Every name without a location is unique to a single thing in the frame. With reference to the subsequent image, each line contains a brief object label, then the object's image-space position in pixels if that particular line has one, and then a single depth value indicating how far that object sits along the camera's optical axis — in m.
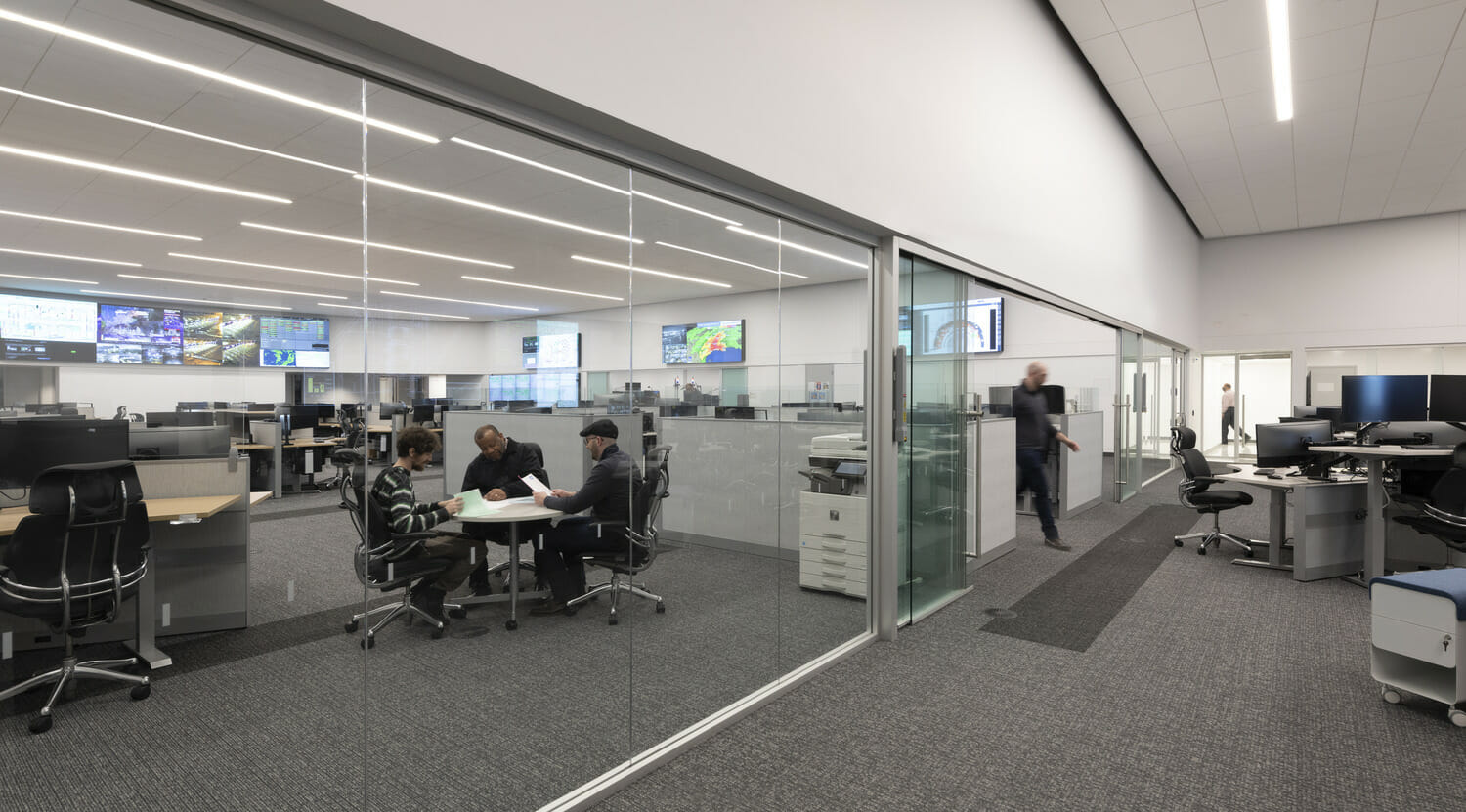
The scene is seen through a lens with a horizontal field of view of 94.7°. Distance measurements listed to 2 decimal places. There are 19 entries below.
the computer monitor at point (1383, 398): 6.06
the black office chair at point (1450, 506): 4.34
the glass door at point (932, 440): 4.20
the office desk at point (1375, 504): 4.78
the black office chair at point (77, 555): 2.57
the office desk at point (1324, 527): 5.14
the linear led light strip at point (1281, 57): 5.58
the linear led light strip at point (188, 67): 1.37
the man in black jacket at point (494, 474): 2.21
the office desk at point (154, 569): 2.93
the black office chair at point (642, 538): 2.60
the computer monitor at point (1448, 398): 5.93
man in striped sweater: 1.92
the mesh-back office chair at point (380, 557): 1.89
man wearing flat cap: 2.44
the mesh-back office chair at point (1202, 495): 6.00
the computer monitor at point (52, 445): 1.93
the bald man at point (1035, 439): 6.33
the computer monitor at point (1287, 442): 5.57
